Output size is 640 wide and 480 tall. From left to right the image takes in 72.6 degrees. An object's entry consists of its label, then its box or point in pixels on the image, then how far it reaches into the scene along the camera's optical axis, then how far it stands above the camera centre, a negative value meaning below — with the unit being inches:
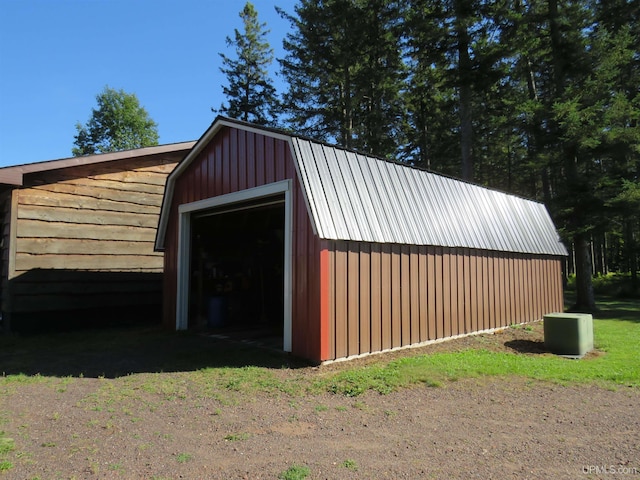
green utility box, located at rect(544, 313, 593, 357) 296.0 -41.5
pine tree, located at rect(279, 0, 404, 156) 834.2 +427.3
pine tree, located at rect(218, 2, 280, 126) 1182.3 +550.0
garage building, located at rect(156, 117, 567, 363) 257.1 +20.9
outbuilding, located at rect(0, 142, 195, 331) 357.7 +33.9
